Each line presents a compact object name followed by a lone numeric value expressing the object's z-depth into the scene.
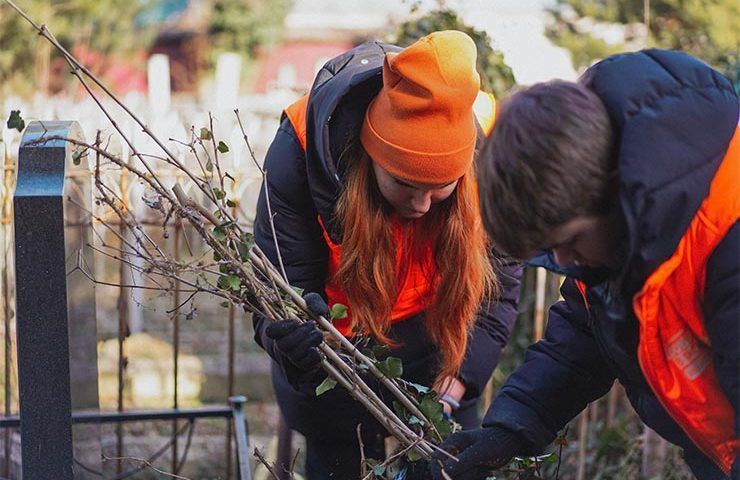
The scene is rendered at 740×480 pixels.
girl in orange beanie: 2.23
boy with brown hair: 1.45
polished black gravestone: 2.15
